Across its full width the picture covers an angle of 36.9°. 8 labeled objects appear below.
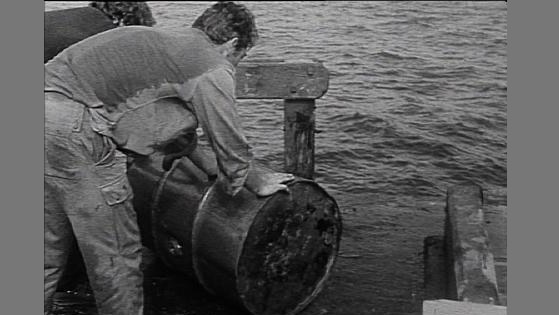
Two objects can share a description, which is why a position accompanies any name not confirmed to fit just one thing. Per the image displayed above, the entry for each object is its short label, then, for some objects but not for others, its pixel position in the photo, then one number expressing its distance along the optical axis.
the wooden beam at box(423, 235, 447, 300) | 5.69
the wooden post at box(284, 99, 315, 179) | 7.04
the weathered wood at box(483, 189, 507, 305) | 4.76
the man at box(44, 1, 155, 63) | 4.99
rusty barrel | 4.65
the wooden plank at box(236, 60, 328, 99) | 6.65
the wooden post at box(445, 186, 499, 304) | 4.32
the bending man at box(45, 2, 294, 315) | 3.94
